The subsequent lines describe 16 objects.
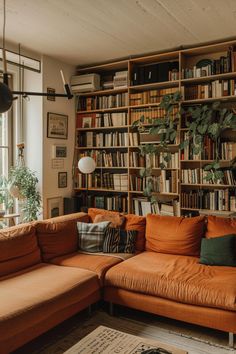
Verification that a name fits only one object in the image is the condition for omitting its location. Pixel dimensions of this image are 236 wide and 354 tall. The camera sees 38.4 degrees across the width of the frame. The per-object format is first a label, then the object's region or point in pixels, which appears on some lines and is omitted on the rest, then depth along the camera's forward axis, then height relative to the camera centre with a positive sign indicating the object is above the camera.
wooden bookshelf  4.14 +1.04
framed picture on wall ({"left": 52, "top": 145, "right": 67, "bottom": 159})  4.66 +0.19
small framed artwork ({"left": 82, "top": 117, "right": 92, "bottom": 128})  5.03 +0.63
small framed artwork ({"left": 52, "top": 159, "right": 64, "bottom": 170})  4.68 +0.02
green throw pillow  3.00 -0.79
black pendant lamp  1.88 +0.38
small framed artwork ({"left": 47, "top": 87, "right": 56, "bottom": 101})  4.55 +1.00
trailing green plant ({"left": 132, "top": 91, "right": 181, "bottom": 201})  4.23 +0.45
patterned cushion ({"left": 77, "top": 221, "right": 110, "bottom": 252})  3.52 -0.75
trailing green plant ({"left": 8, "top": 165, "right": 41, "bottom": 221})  4.14 -0.30
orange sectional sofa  2.40 -0.93
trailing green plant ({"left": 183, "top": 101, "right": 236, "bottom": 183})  3.85 +0.43
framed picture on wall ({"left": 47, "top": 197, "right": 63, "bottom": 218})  4.59 -0.58
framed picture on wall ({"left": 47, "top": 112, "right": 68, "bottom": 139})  4.60 +0.54
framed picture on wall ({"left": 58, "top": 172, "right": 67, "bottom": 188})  4.79 -0.21
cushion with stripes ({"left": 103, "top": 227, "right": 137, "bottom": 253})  3.47 -0.79
